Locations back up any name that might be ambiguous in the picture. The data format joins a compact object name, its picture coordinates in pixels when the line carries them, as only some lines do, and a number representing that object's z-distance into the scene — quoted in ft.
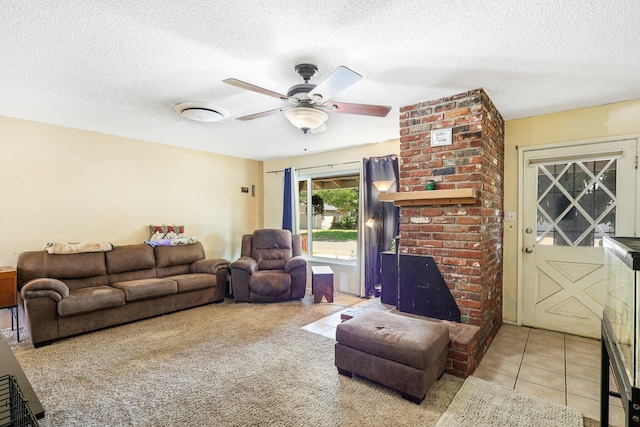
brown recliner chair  14.43
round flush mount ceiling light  9.20
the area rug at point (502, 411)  6.17
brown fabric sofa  9.93
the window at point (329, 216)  17.60
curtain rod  16.44
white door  9.78
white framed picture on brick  9.33
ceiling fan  6.49
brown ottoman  6.72
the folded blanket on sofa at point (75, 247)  11.59
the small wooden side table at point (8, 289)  9.98
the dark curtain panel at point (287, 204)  18.67
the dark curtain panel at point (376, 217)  14.61
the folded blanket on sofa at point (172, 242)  14.48
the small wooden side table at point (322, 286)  14.44
